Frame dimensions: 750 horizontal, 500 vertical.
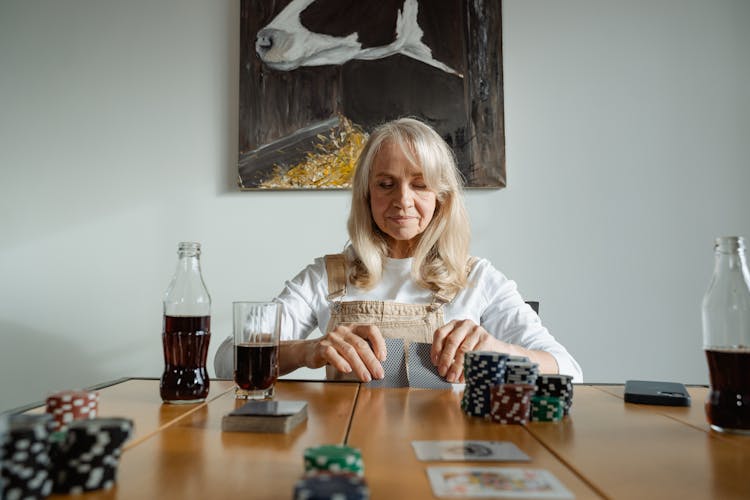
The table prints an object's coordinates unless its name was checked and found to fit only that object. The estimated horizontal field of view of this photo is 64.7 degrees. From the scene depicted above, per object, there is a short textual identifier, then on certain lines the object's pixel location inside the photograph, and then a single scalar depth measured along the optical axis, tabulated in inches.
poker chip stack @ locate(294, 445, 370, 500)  17.5
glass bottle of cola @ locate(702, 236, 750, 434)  32.9
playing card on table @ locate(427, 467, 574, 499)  22.0
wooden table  23.3
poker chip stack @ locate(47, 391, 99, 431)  31.4
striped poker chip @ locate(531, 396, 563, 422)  36.1
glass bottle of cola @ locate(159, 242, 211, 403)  42.8
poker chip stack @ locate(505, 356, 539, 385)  37.3
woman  69.4
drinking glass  43.1
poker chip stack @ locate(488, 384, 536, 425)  35.1
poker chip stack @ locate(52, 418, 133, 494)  22.6
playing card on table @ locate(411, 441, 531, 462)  26.9
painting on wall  107.1
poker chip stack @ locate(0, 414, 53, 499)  20.4
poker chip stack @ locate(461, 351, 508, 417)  36.6
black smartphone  42.8
